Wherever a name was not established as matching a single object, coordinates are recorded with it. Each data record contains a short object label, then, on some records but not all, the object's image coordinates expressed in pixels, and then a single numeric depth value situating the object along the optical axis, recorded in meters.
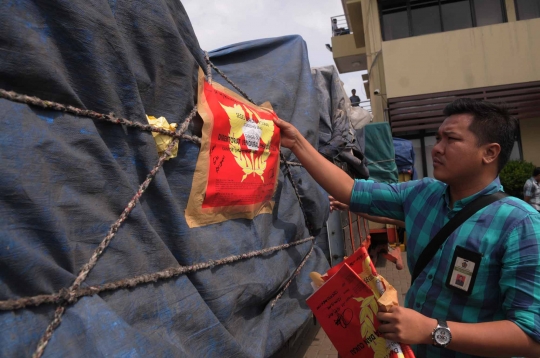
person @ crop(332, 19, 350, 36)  14.04
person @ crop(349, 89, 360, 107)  11.63
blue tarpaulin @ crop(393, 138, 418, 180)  6.93
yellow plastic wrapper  1.30
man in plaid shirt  1.28
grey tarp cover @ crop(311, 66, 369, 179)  3.15
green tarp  5.35
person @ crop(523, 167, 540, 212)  7.16
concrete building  9.25
